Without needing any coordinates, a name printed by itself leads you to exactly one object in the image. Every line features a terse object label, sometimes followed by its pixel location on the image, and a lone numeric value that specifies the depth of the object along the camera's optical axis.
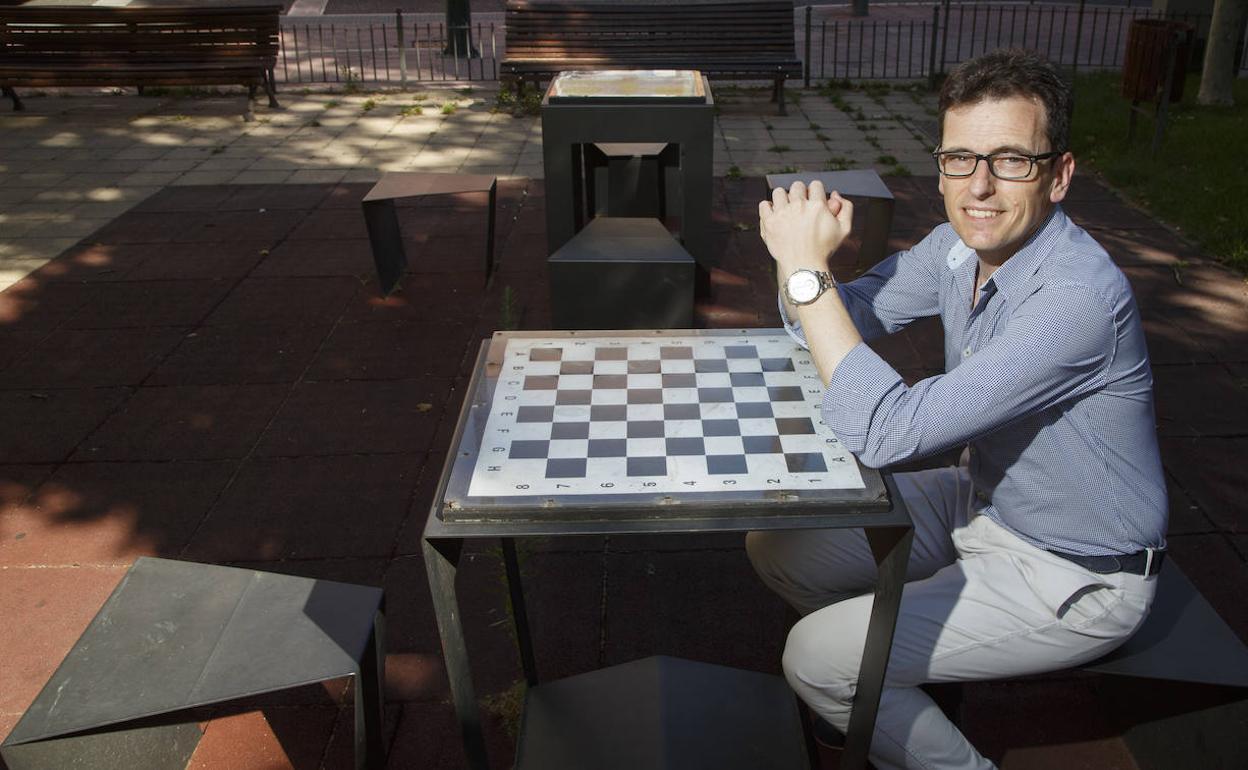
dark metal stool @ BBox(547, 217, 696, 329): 4.97
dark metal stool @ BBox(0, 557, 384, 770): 2.27
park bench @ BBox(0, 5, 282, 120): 10.23
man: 2.04
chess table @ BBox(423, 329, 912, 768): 1.96
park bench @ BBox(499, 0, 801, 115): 10.26
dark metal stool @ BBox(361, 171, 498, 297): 5.85
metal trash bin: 8.17
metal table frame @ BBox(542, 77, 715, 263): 5.41
